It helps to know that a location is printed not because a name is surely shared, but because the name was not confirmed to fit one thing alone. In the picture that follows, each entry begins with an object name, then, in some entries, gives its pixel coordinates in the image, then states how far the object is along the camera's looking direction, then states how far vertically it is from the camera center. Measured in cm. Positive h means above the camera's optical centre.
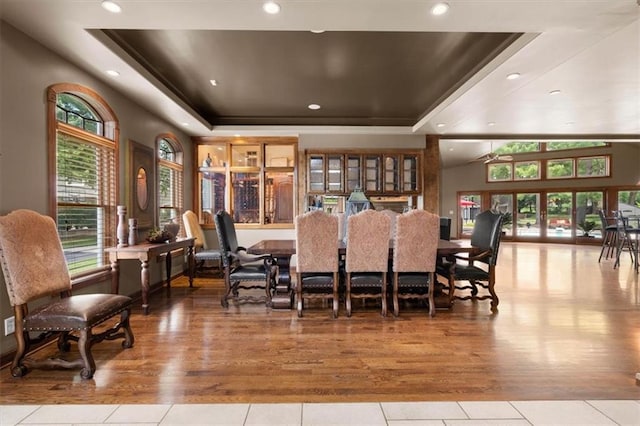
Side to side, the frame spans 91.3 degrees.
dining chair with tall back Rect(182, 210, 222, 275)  509 -65
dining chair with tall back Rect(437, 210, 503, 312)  369 -70
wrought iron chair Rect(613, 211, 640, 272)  615 -51
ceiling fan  888 +154
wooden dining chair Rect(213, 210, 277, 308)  372 -69
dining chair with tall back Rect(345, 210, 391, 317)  330 -46
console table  349 -50
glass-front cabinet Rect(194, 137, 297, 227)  640 +59
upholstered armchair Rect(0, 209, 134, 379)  221 -64
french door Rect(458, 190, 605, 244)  1054 -3
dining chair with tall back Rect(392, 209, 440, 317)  333 -46
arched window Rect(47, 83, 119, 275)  304 +42
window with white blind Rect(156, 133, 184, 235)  515 +56
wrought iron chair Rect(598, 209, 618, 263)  692 -60
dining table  358 -47
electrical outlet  243 -89
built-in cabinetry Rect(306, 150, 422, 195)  622 +77
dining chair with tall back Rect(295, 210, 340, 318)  329 -47
